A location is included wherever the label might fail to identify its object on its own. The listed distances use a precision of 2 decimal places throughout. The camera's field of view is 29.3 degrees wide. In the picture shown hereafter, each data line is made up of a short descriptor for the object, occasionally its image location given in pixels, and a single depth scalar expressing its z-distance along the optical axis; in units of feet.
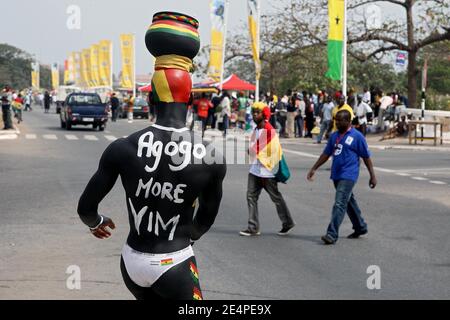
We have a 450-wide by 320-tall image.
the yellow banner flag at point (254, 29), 121.39
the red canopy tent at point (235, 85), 162.61
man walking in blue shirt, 33.55
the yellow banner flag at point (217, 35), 134.62
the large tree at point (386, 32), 110.42
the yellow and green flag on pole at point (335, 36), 99.76
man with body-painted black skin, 13.16
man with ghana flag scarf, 35.35
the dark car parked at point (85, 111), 125.08
